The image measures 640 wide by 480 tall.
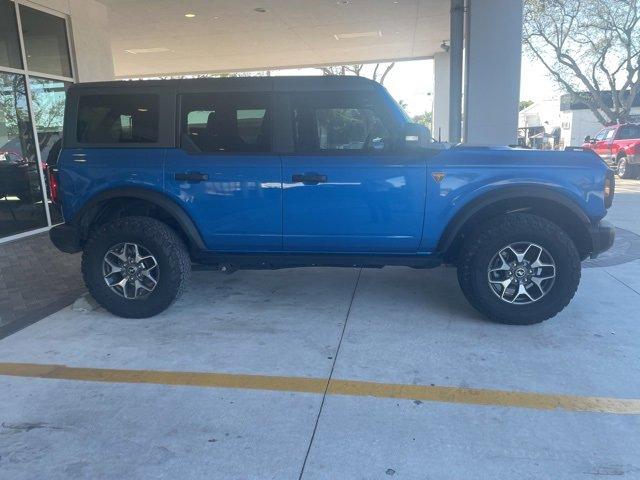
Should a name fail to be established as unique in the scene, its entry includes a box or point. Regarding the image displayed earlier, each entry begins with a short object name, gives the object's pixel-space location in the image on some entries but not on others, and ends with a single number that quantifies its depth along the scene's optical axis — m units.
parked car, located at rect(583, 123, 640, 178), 16.30
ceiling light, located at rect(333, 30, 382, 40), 12.90
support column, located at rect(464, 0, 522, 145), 7.95
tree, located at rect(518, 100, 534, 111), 62.70
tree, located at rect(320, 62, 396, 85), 23.46
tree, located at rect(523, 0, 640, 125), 23.25
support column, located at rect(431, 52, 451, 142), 16.47
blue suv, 4.05
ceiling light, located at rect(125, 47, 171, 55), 13.97
